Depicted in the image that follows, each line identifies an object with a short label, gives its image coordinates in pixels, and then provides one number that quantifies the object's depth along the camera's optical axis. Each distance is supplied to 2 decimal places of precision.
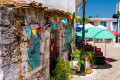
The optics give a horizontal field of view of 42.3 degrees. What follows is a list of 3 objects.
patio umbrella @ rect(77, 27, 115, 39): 8.05
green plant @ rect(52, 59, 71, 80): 5.75
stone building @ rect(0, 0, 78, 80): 3.45
